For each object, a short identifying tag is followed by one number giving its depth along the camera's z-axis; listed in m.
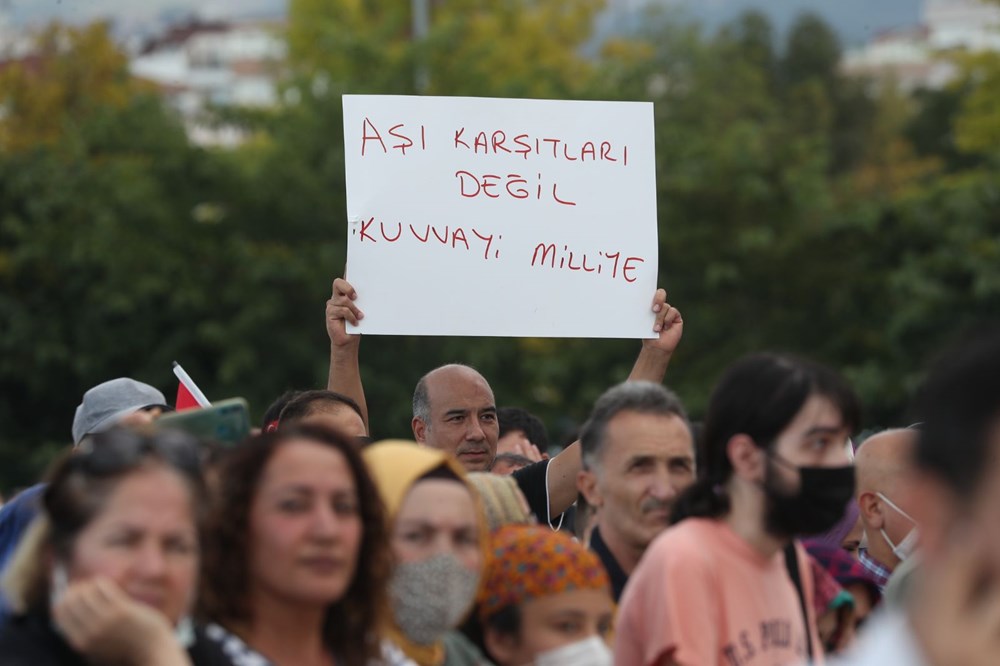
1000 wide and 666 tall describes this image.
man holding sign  10.84
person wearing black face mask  7.22
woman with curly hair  6.57
